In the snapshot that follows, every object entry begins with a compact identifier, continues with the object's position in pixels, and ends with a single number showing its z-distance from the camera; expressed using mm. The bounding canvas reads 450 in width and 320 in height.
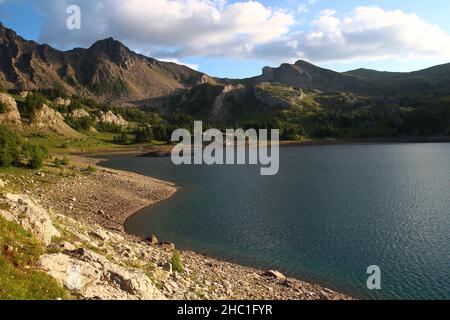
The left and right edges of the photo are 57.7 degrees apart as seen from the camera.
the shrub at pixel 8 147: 74325
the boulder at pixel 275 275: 39375
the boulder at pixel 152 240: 48528
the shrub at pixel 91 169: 94375
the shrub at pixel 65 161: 94350
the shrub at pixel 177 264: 34812
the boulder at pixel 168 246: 47159
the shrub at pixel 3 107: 185625
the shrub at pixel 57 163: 89875
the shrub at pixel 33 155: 79625
